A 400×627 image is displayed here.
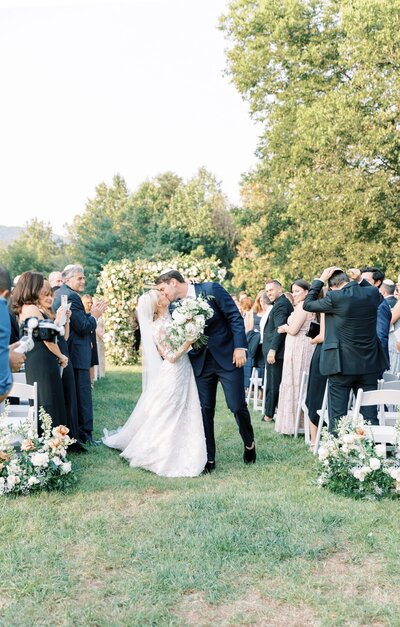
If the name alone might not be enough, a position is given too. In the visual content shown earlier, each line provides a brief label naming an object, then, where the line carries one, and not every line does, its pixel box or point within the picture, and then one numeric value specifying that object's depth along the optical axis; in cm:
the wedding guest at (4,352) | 348
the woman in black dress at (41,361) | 672
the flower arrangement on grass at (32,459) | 593
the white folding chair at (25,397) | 629
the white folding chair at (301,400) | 905
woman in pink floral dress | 930
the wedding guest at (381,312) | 916
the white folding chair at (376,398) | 605
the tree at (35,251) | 6481
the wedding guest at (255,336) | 1156
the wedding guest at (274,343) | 1002
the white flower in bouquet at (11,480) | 586
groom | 720
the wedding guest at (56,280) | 982
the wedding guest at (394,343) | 940
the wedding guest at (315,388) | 810
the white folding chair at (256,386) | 1205
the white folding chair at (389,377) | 792
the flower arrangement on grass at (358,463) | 587
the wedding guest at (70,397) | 794
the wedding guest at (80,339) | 827
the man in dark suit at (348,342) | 688
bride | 710
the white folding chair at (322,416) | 764
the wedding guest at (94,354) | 1058
